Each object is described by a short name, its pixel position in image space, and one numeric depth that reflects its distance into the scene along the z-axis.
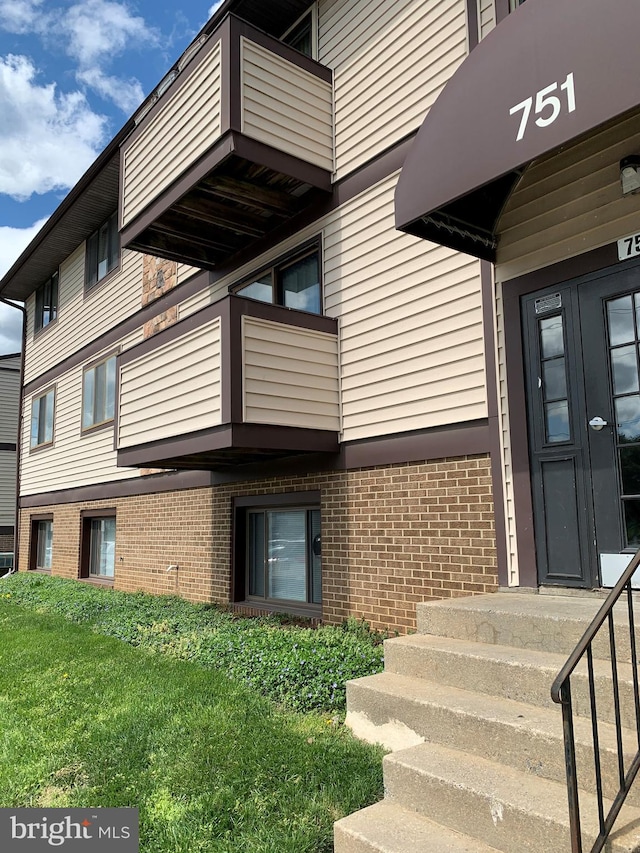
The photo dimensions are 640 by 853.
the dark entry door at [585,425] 4.51
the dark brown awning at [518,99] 3.49
